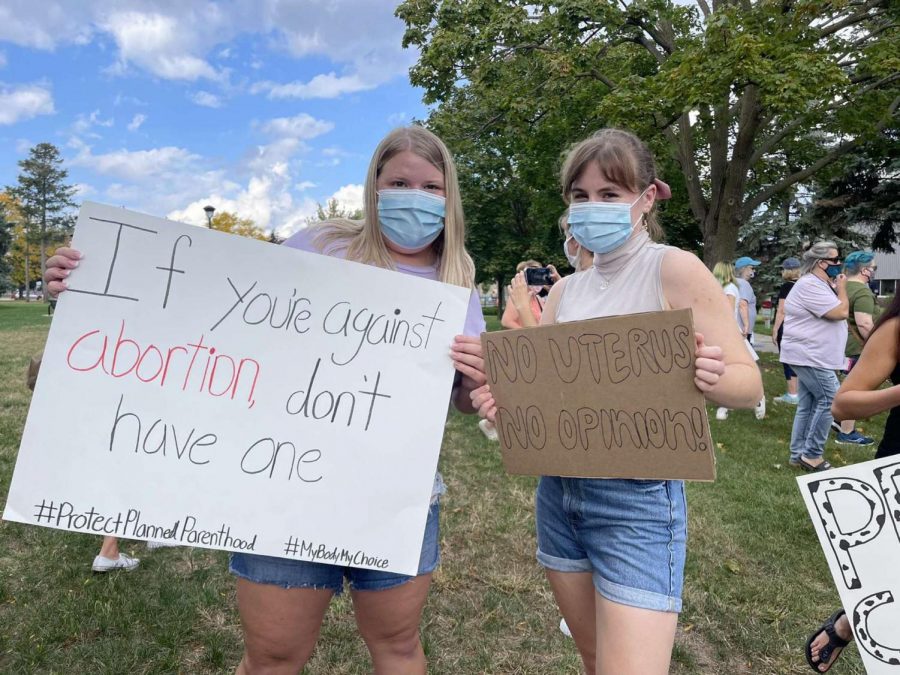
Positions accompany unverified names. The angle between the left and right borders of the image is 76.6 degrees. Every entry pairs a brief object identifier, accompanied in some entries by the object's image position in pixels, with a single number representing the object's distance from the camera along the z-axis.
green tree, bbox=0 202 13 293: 30.56
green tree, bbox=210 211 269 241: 43.73
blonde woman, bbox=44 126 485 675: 1.48
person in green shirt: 5.64
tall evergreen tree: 50.56
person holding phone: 3.01
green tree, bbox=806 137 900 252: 16.22
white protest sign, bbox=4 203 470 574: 1.37
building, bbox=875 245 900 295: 43.41
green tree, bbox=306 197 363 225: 33.12
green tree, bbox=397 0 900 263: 8.69
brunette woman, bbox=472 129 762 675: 1.45
